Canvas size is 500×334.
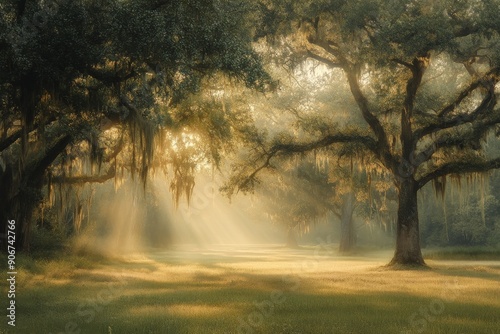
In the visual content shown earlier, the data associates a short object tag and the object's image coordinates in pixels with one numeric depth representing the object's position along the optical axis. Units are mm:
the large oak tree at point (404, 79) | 24109
